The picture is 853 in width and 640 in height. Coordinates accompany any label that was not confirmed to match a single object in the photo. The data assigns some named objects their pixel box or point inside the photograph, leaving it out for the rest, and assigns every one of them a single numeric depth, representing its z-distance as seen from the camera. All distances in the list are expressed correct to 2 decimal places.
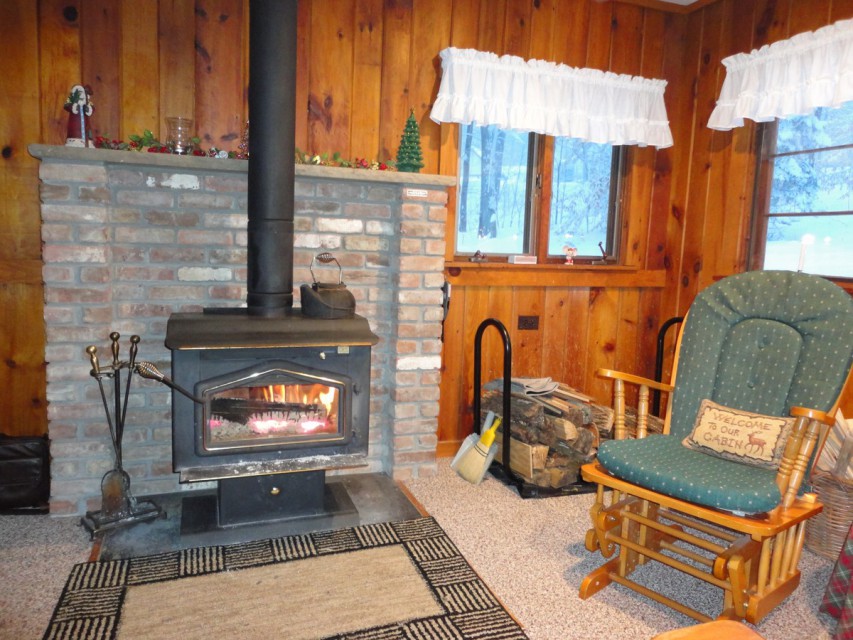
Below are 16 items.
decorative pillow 2.09
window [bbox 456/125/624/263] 3.38
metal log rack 2.91
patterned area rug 1.87
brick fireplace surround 2.45
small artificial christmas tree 2.85
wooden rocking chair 1.91
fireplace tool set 2.37
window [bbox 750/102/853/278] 2.96
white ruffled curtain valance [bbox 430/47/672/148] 3.09
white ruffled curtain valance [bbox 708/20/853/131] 2.75
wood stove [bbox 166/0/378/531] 2.32
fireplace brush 3.00
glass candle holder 2.54
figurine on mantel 2.43
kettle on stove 2.49
